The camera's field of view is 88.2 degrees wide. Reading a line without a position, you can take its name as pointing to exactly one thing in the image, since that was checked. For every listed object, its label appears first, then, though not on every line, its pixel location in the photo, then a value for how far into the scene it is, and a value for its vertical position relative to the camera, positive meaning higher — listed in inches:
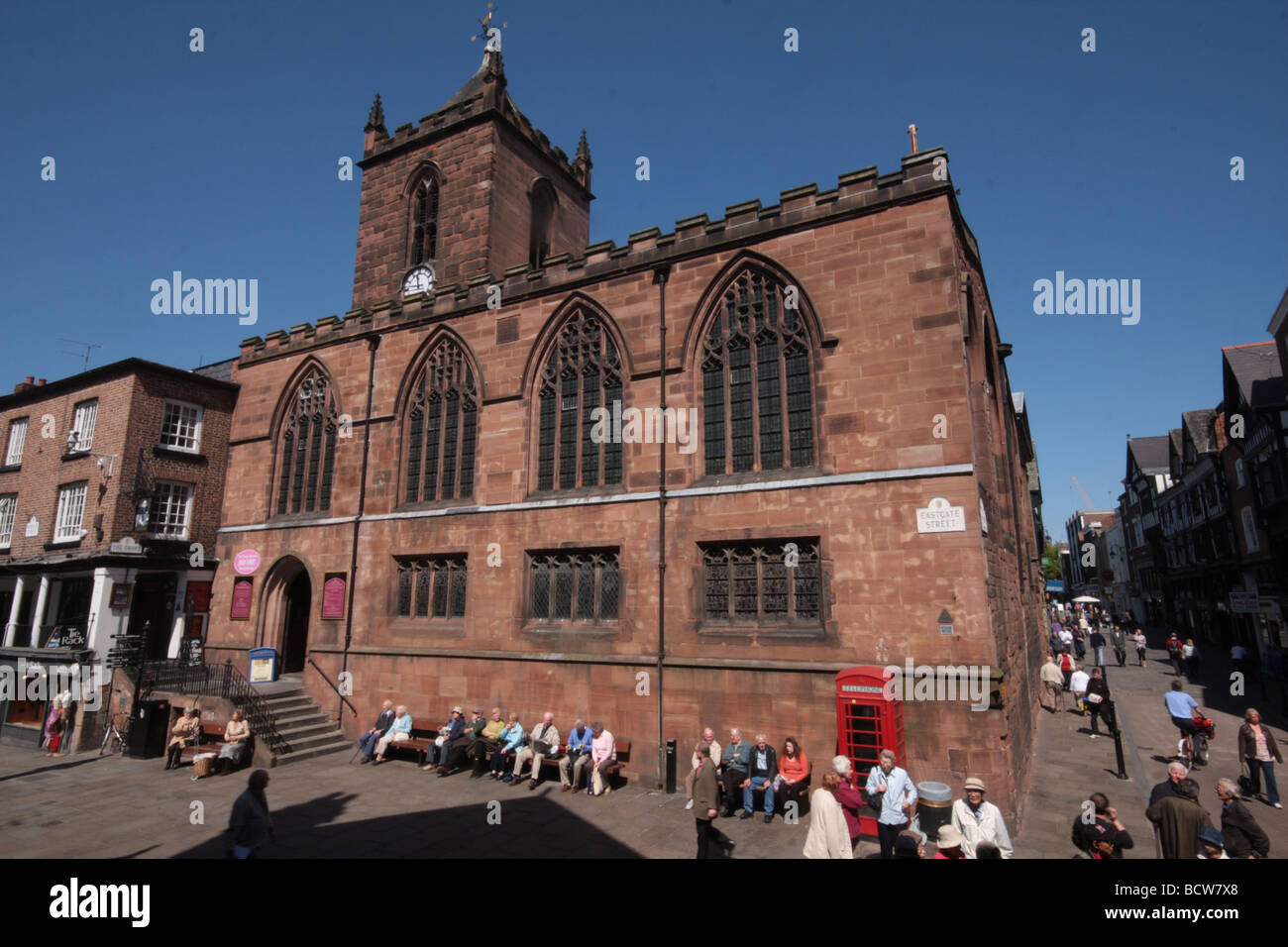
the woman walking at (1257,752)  458.1 -104.3
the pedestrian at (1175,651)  1034.7 -77.8
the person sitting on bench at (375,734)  591.8 -116.2
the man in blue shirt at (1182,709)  550.3 -90.2
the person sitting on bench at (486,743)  540.6 -114.0
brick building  716.7 +98.1
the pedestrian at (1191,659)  947.3 -85.2
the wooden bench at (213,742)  589.8 -127.1
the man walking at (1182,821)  270.2 -89.3
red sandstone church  447.5 +91.9
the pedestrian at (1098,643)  976.3 -62.5
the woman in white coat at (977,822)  297.0 -98.7
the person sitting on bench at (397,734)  586.9 -115.4
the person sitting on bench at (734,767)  431.5 -106.8
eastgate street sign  431.5 +53.2
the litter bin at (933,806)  365.7 -113.1
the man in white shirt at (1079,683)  770.8 -94.6
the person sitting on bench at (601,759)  482.6 -114.4
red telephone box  415.8 -74.8
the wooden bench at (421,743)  578.6 -121.8
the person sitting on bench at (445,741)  549.0 -113.5
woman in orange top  421.4 -109.1
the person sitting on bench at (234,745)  560.1 -120.5
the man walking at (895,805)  333.7 -101.1
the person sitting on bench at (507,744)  529.7 -112.2
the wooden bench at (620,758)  498.3 -118.7
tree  3965.1 +210.1
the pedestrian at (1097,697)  647.8 -94.3
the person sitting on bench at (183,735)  579.8 -115.6
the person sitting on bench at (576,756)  493.2 -114.2
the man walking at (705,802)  327.9 -99.8
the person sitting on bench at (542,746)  521.2 -111.7
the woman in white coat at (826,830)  280.8 -96.4
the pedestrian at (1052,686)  839.1 -107.8
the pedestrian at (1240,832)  283.9 -98.8
